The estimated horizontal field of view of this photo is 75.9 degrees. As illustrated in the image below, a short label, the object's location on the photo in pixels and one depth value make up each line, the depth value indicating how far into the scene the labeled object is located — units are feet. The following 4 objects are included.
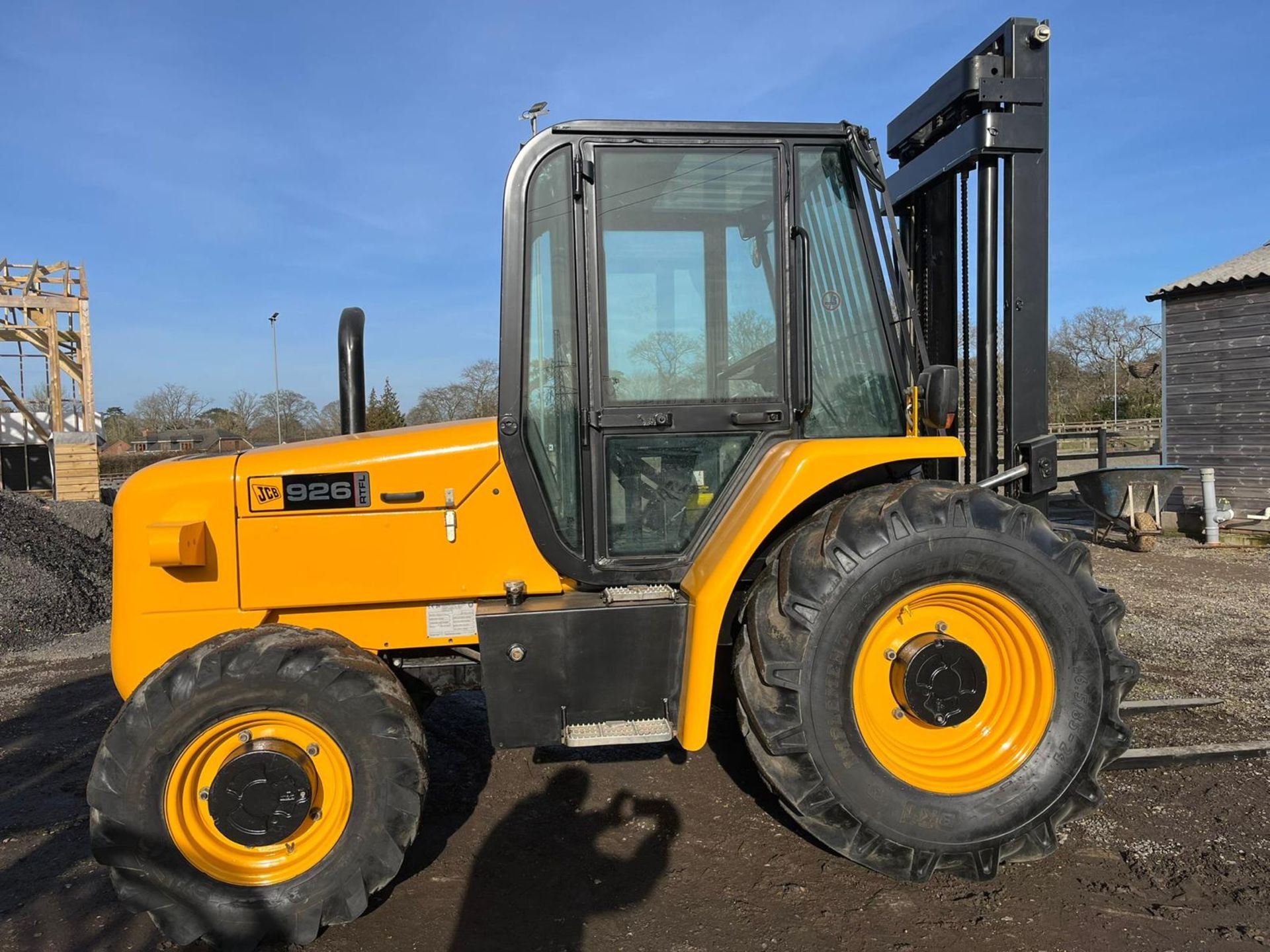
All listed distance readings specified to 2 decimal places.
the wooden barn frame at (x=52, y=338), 52.47
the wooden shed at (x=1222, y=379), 37.68
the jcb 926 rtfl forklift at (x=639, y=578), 9.34
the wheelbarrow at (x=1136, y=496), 33.12
